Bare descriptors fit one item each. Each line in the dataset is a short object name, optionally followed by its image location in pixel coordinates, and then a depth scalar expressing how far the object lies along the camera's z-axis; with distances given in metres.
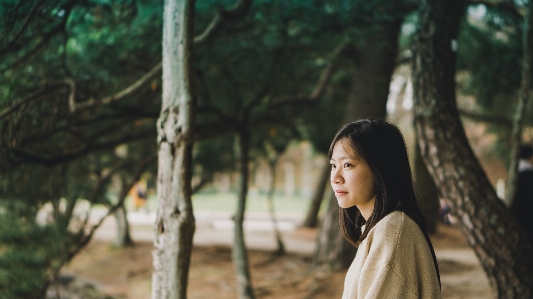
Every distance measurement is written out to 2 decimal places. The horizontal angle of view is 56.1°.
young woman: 1.71
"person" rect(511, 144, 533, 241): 5.74
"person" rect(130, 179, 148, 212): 23.59
